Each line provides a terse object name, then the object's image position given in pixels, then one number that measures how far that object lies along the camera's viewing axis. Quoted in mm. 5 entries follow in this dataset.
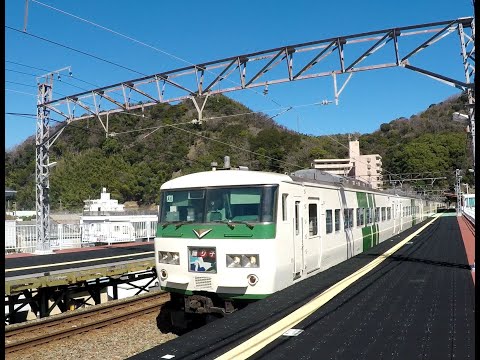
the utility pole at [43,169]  20766
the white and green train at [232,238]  8047
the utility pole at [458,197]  56844
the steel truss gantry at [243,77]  14203
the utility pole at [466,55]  12727
